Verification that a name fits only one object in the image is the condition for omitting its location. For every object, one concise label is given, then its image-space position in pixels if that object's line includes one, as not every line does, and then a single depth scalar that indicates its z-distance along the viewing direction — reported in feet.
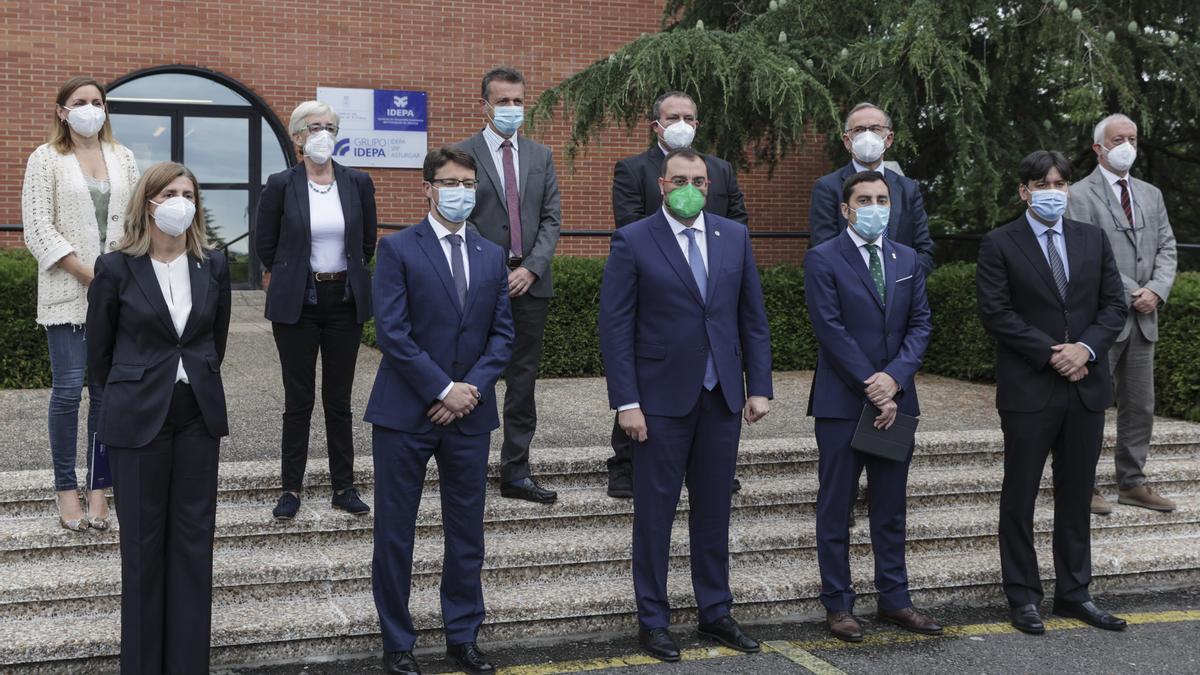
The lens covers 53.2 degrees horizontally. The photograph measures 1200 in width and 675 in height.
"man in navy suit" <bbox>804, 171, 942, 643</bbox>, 16.52
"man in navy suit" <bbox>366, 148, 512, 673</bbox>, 14.52
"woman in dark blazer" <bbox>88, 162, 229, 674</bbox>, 13.25
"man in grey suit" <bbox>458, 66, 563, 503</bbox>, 18.80
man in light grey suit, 20.61
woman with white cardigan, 16.87
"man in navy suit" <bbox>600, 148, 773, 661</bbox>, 15.71
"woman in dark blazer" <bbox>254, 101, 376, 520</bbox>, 17.78
